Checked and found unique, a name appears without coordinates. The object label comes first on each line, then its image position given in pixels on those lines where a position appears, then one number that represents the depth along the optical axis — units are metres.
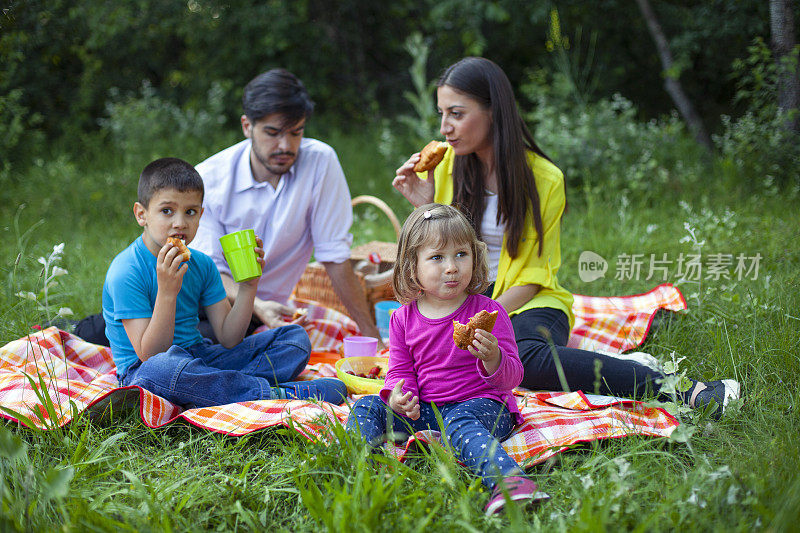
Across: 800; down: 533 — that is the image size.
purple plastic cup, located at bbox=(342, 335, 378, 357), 3.14
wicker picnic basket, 3.71
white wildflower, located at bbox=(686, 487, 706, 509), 1.60
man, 3.16
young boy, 2.47
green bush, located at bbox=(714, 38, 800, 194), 4.93
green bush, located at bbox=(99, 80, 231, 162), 7.35
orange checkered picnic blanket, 2.16
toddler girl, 2.11
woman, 2.87
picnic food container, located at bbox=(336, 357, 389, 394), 2.66
